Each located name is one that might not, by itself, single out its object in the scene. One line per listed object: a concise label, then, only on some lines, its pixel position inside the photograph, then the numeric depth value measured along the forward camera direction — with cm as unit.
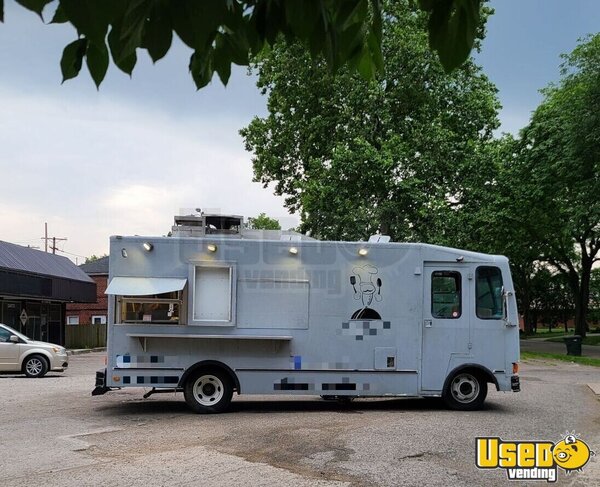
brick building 5838
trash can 2862
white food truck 1106
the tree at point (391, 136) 2655
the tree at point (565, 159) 2595
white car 1883
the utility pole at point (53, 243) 8150
